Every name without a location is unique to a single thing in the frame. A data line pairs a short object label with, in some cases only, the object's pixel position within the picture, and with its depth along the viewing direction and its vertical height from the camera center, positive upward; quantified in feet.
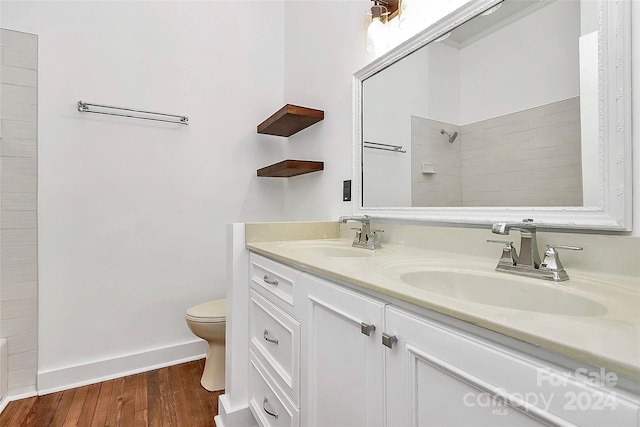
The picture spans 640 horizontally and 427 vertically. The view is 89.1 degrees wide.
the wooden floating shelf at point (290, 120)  6.20 +1.93
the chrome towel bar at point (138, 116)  5.94 +2.01
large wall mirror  2.56 +1.02
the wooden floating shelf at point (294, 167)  6.26 +0.96
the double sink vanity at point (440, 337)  1.32 -0.68
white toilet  5.60 -2.07
